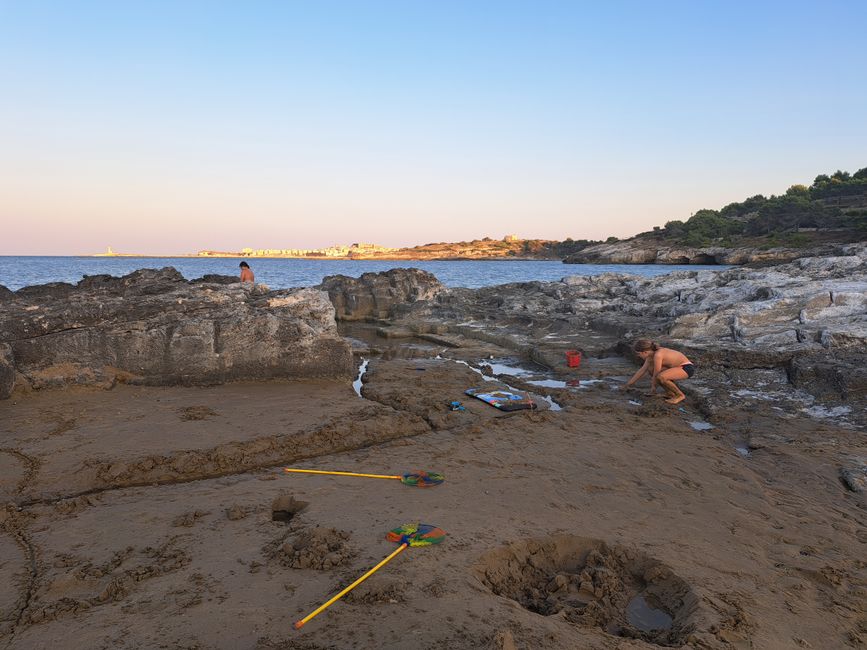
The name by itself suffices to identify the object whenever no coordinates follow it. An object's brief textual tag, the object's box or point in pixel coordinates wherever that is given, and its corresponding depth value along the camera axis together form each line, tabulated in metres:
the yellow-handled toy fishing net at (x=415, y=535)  4.25
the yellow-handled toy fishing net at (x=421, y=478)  5.66
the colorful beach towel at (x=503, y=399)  8.67
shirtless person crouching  9.29
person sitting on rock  13.98
